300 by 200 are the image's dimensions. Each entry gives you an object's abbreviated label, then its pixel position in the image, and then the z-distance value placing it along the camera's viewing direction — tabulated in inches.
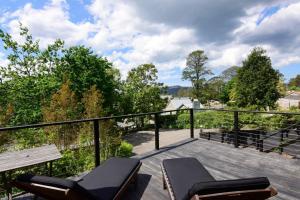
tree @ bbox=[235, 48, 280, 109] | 565.5
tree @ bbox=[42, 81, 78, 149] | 311.0
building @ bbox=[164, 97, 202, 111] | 965.0
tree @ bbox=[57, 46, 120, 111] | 426.0
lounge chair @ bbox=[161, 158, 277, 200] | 55.3
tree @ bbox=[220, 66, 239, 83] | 1367.5
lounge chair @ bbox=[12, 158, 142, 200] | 60.4
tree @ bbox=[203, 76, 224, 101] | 1039.4
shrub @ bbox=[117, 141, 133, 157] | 333.5
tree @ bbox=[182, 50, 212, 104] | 992.8
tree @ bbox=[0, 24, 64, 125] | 407.2
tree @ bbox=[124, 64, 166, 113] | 651.4
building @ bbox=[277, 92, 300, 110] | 958.3
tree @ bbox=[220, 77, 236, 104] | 1108.7
